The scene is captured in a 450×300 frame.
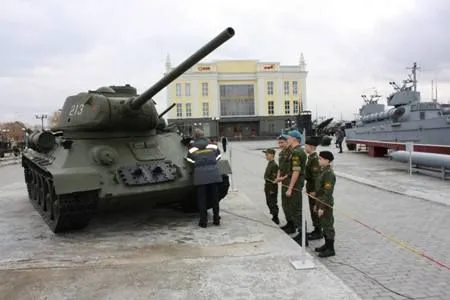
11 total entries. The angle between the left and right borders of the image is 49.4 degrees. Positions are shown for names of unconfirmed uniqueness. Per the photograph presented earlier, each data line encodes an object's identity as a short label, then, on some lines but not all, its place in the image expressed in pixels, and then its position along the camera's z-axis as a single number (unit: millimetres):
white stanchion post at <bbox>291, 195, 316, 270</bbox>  5681
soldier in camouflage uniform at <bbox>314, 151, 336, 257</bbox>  6293
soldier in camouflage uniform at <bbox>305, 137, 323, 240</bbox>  7346
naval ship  20000
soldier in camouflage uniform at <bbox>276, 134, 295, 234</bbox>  7621
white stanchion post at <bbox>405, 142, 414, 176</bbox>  16359
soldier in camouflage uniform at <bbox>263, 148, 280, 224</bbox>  8461
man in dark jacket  8008
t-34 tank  7332
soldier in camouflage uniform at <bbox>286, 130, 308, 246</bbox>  7016
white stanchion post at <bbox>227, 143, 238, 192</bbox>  12750
